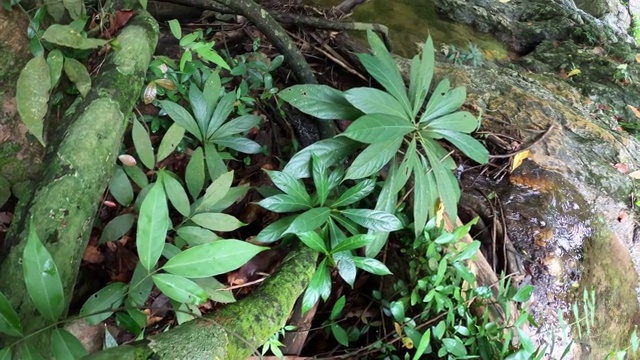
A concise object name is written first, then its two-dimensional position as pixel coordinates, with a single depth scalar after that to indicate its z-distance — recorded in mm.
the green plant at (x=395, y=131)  1765
